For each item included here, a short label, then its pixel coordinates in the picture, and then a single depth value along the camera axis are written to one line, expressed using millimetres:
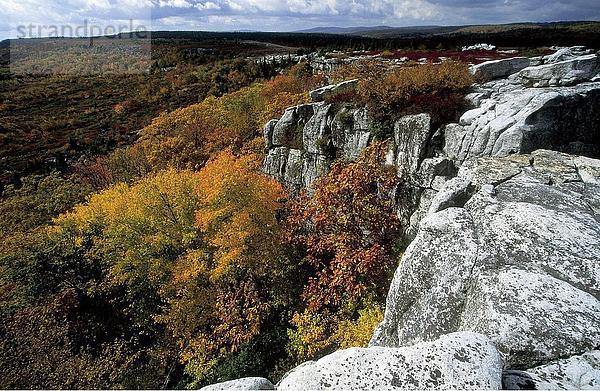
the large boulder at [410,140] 17062
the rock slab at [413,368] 4535
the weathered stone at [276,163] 26781
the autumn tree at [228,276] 18750
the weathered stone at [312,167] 23545
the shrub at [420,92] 17422
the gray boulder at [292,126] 26203
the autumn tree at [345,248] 16828
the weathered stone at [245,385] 5500
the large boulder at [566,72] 17594
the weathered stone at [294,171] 25453
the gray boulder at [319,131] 23438
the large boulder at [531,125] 13633
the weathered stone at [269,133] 28562
